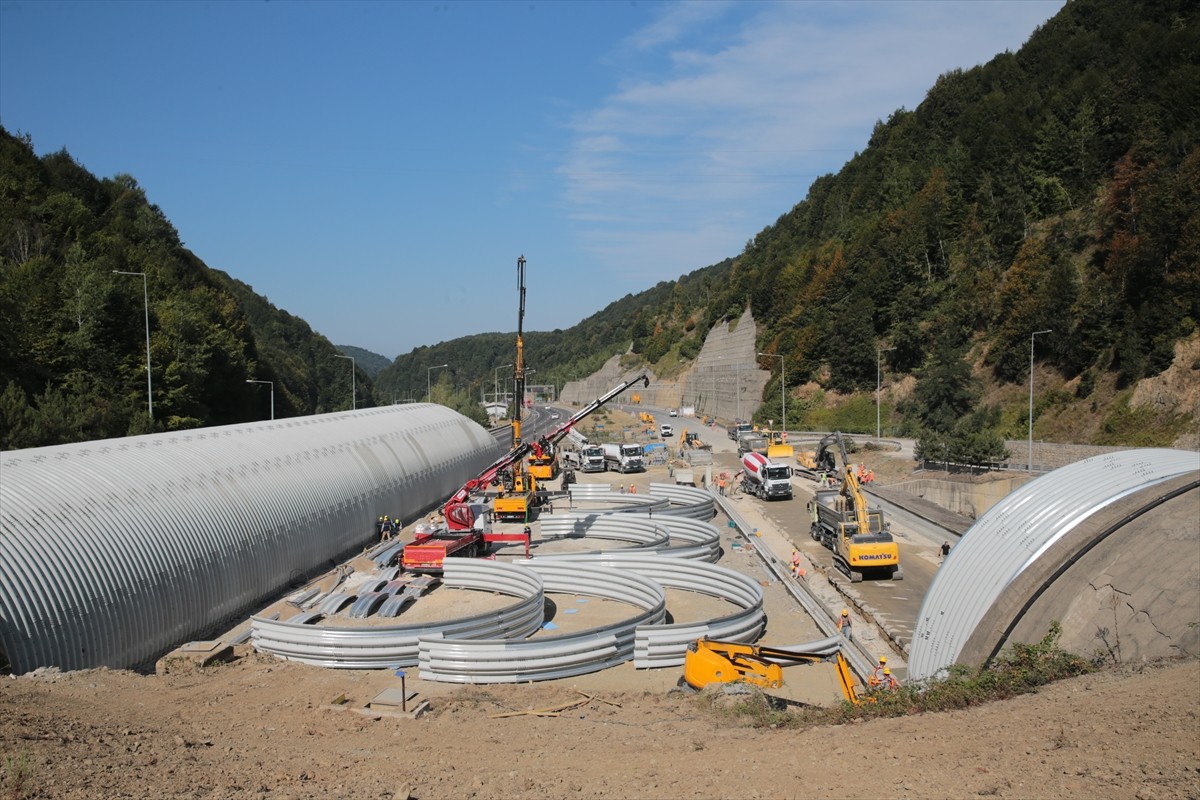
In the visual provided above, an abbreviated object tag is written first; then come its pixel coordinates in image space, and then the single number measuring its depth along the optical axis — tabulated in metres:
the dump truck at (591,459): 63.44
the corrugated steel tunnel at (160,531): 18.19
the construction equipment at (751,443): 66.06
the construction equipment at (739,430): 78.37
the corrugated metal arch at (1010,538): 16.20
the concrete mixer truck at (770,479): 47.38
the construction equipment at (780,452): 52.38
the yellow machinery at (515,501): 37.72
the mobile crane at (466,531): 29.94
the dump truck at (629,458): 61.94
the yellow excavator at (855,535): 29.03
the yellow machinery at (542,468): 46.09
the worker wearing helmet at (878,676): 17.64
